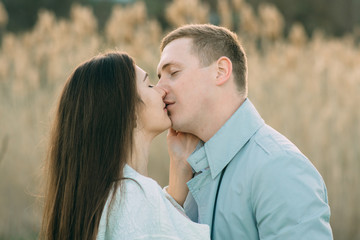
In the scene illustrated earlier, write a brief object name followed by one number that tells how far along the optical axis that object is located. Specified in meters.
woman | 2.14
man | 2.21
